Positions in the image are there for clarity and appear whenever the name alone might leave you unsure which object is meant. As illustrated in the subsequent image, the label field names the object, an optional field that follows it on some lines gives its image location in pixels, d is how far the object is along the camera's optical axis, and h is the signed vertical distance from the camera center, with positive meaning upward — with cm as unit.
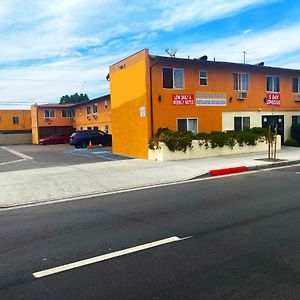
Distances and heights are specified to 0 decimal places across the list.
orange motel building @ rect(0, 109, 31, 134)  5872 +156
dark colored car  3266 -89
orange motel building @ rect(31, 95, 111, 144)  4559 +138
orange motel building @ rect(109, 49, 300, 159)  1966 +172
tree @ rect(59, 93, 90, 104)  10606 +922
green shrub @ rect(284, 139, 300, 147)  2455 -134
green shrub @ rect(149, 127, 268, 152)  1838 -70
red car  4494 -124
